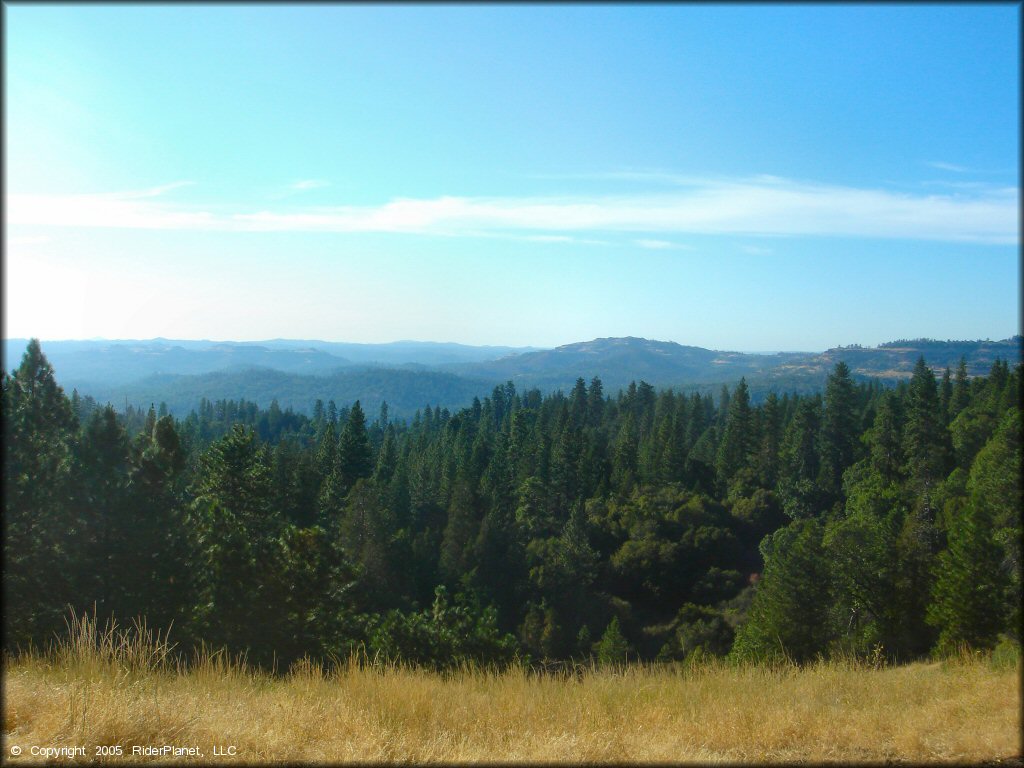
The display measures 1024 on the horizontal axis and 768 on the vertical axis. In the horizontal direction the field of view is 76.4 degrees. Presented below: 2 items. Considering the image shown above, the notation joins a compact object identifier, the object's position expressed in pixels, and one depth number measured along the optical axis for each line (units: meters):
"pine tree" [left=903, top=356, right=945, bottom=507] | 40.12
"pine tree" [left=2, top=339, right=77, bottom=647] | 15.04
